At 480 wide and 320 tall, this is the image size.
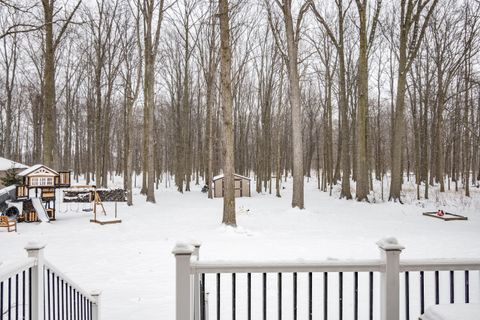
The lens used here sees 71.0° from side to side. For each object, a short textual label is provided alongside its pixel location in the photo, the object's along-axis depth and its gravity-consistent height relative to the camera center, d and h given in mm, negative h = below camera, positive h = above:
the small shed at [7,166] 27359 -352
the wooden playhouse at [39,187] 14500 -1198
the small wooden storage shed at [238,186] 27219 -2047
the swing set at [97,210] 13984 -2458
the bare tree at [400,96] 19078 +3725
